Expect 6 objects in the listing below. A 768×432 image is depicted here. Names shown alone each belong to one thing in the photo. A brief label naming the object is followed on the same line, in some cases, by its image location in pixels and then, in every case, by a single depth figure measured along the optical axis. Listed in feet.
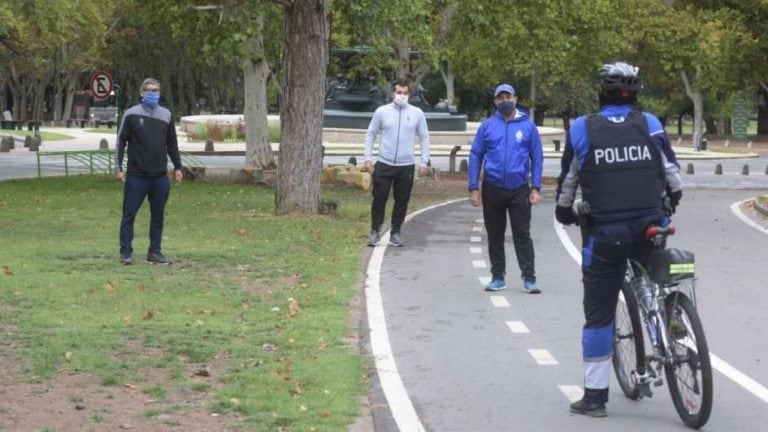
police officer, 25.14
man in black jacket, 47.85
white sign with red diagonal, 132.87
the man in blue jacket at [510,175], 43.50
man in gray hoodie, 54.49
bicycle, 24.34
